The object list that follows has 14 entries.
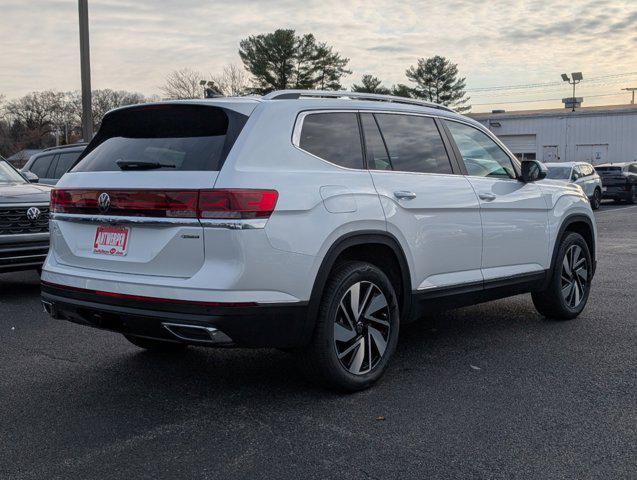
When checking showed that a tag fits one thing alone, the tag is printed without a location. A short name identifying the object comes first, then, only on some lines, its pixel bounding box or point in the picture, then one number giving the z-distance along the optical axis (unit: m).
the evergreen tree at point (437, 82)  75.69
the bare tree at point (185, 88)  59.75
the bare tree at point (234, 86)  61.59
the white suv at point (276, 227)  3.84
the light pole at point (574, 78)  67.82
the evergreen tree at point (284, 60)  60.69
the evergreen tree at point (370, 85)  69.44
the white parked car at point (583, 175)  24.51
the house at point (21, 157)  77.94
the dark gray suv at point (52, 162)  11.64
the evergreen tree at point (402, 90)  72.38
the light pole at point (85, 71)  14.59
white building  49.81
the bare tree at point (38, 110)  104.81
